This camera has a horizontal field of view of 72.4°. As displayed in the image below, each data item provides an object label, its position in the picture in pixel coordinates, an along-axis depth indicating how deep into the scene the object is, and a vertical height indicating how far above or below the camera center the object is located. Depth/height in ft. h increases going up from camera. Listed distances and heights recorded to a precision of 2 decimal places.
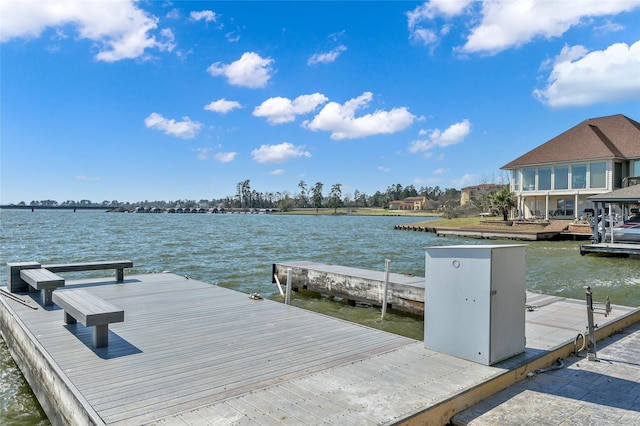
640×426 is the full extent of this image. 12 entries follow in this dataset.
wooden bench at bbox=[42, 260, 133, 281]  30.83 -4.15
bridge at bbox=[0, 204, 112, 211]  608.19 +0.88
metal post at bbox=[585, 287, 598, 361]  16.17 -4.56
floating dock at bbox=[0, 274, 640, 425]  11.14 -5.24
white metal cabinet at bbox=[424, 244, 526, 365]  14.06 -3.14
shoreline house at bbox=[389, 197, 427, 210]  468.67 +3.47
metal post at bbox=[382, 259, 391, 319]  30.02 -6.09
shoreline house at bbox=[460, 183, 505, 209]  289.37 +11.94
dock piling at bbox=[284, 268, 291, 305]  27.58 -5.36
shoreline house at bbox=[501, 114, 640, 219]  108.06 +10.31
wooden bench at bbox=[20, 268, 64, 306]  22.50 -3.87
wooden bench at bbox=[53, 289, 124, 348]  15.79 -3.92
